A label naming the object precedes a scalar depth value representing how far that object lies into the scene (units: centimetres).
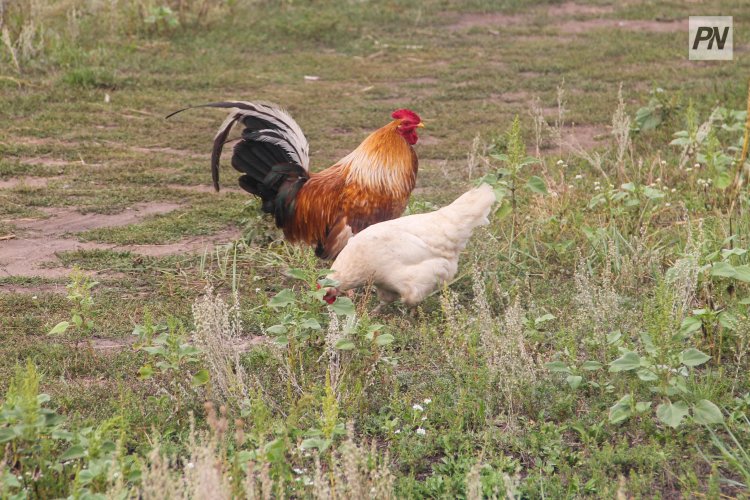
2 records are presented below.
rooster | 1134
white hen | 992
